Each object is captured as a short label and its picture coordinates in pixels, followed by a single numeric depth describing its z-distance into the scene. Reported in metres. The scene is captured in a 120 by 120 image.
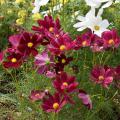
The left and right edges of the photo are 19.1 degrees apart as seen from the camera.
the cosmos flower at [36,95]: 1.85
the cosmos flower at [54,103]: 1.78
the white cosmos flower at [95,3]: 2.04
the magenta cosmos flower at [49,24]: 2.01
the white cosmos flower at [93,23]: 2.05
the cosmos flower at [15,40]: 1.91
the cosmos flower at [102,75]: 1.86
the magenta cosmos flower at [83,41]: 1.94
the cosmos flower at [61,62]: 1.89
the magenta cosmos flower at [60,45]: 1.86
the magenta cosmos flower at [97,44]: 1.94
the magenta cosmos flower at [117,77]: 1.91
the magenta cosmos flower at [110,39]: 1.94
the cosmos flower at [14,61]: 1.91
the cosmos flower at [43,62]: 1.92
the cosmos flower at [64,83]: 1.77
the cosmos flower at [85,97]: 1.83
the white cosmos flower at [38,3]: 2.27
